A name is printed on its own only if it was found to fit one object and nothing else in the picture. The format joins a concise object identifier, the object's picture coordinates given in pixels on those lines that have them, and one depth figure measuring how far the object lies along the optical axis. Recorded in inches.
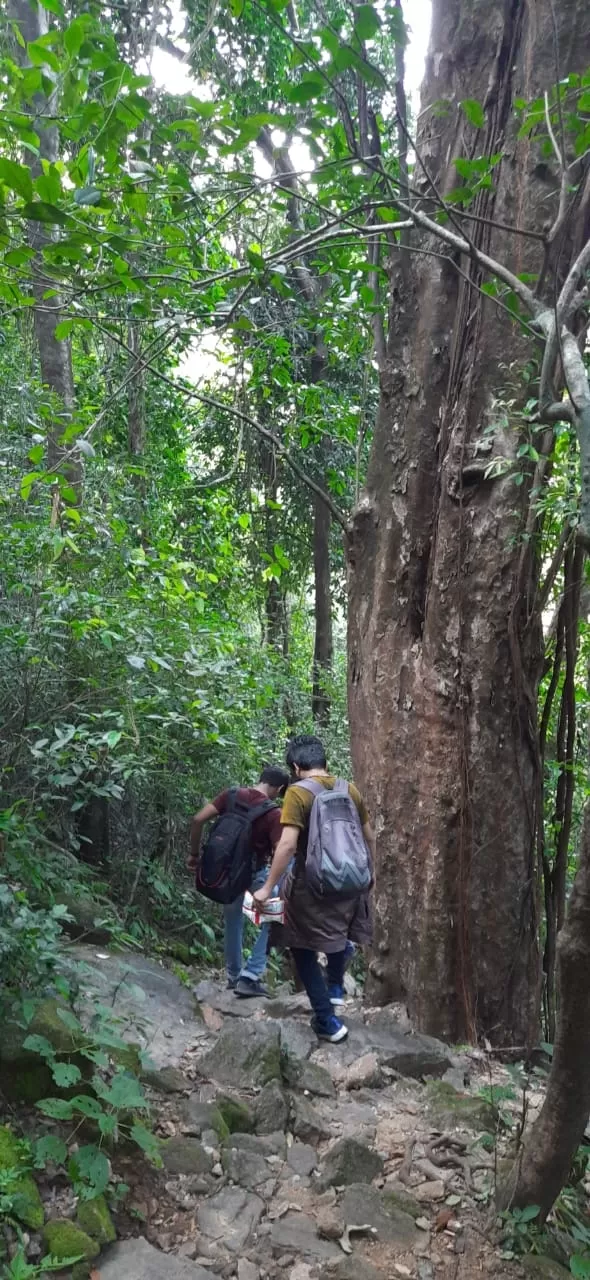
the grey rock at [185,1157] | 120.7
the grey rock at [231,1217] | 110.0
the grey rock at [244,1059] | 150.1
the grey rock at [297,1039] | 166.2
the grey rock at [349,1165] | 123.3
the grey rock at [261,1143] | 129.3
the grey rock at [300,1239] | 108.5
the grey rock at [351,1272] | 102.3
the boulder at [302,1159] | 127.7
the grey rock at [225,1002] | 194.7
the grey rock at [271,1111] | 136.8
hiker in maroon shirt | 205.8
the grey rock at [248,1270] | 103.5
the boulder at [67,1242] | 93.4
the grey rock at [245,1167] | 121.8
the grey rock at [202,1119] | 131.0
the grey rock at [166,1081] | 141.4
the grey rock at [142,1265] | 95.0
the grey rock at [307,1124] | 137.7
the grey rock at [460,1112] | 141.8
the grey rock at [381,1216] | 112.8
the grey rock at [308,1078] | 154.1
